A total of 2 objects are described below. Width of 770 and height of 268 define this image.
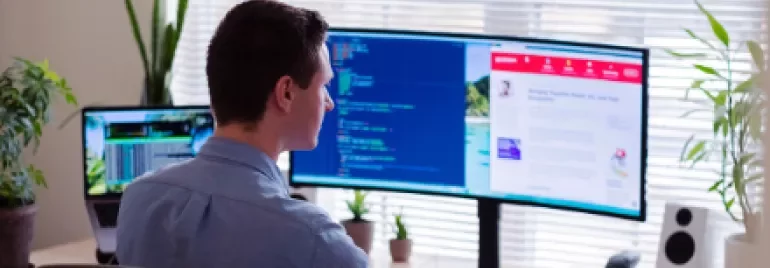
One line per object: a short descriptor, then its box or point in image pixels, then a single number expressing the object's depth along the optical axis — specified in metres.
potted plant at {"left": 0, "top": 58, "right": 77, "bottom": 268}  2.76
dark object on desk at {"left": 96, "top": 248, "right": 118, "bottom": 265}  2.70
